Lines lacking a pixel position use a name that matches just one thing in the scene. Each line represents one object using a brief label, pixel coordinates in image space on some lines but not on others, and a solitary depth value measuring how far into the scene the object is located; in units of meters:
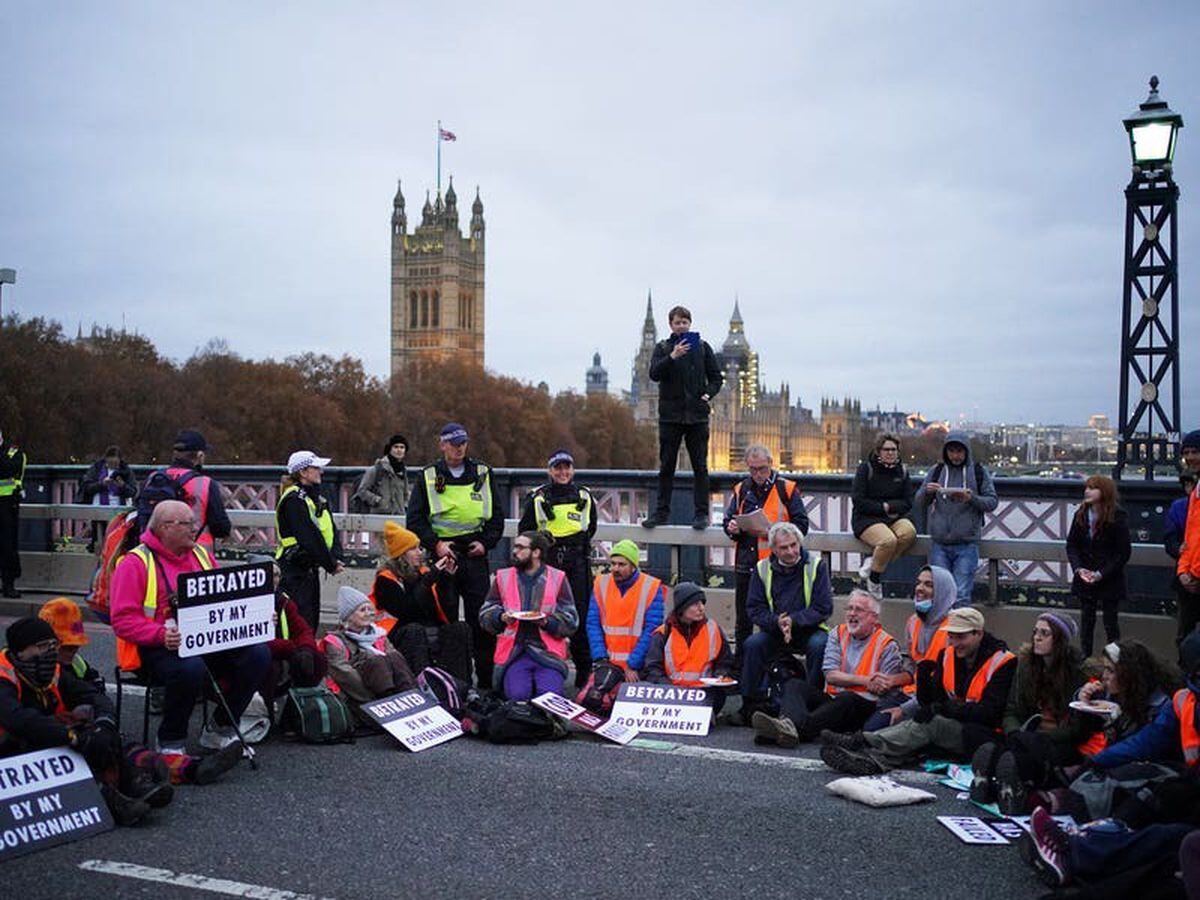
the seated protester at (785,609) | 9.53
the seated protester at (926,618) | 8.83
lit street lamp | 10.89
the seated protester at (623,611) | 9.98
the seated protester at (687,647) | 9.70
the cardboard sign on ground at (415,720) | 8.46
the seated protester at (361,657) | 9.03
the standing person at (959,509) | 10.77
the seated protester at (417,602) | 10.00
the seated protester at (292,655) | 8.70
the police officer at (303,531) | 10.34
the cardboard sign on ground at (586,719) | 8.79
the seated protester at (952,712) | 7.91
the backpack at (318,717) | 8.52
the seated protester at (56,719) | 6.68
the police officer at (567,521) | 10.74
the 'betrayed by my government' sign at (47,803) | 6.30
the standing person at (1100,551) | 9.84
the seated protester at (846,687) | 8.66
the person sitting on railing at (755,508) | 10.90
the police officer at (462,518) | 10.62
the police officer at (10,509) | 14.44
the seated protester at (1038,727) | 6.96
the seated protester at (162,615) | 7.76
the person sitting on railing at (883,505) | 11.02
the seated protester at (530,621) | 9.49
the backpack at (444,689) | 9.16
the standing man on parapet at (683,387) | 11.84
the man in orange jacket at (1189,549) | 9.22
